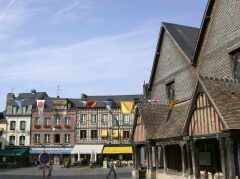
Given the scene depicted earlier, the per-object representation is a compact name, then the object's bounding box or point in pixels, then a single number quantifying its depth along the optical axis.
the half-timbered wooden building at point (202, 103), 11.27
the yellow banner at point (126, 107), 25.14
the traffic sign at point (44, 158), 10.98
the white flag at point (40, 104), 31.39
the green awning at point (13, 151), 43.22
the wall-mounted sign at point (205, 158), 15.20
